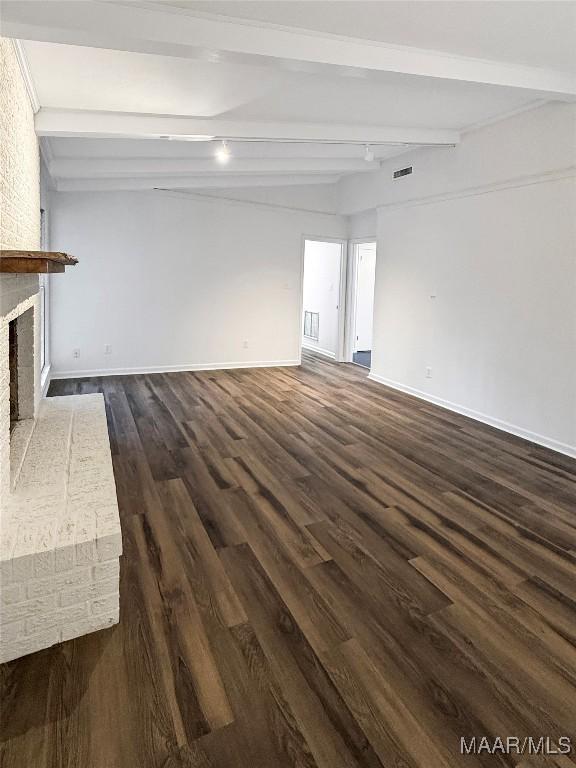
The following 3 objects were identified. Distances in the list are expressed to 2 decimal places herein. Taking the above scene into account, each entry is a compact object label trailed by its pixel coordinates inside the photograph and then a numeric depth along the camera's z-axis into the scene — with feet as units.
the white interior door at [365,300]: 32.45
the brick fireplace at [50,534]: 5.92
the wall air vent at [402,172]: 19.60
